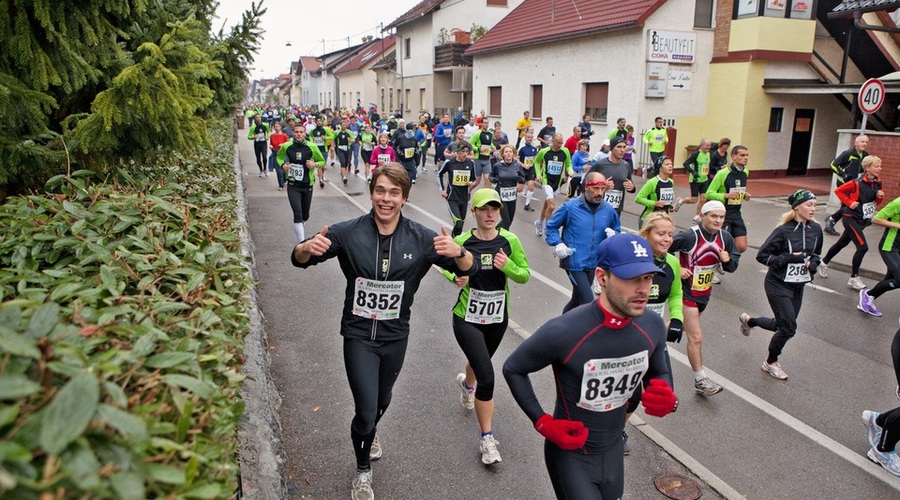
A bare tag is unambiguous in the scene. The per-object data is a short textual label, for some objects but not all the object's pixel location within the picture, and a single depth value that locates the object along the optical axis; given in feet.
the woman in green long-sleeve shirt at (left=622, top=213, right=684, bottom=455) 16.93
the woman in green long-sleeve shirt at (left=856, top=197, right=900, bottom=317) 26.81
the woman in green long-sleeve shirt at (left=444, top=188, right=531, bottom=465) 15.84
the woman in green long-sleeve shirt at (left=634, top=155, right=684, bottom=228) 32.40
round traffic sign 42.14
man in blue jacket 22.33
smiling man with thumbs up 13.58
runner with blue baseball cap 10.32
